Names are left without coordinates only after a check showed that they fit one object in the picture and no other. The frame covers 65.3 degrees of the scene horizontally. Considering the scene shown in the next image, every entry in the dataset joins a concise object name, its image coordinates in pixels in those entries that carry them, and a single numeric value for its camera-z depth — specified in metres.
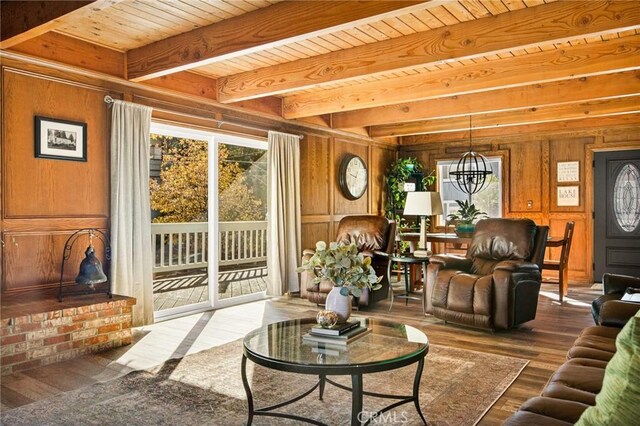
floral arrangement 2.84
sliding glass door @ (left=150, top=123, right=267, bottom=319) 5.64
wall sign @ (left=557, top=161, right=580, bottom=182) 7.85
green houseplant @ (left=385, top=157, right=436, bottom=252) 8.97
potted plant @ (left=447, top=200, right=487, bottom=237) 6.63
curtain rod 4.64
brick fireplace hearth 3.50
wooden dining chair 6.08
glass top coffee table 2.27
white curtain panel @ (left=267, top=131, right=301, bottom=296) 6.50
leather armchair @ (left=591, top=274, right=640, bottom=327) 2.91
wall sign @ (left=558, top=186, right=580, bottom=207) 7.85
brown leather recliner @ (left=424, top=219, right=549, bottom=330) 4.53
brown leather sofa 1.66
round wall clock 7.92
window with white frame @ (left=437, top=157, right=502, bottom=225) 8.60
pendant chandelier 8.59
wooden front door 7.45
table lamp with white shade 6.02
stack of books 2.64
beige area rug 2.70
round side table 5.66
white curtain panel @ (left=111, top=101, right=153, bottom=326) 4.59
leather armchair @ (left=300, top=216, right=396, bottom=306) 5.75
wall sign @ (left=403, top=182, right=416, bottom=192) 8.96
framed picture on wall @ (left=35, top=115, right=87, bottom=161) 4.16
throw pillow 1.12
